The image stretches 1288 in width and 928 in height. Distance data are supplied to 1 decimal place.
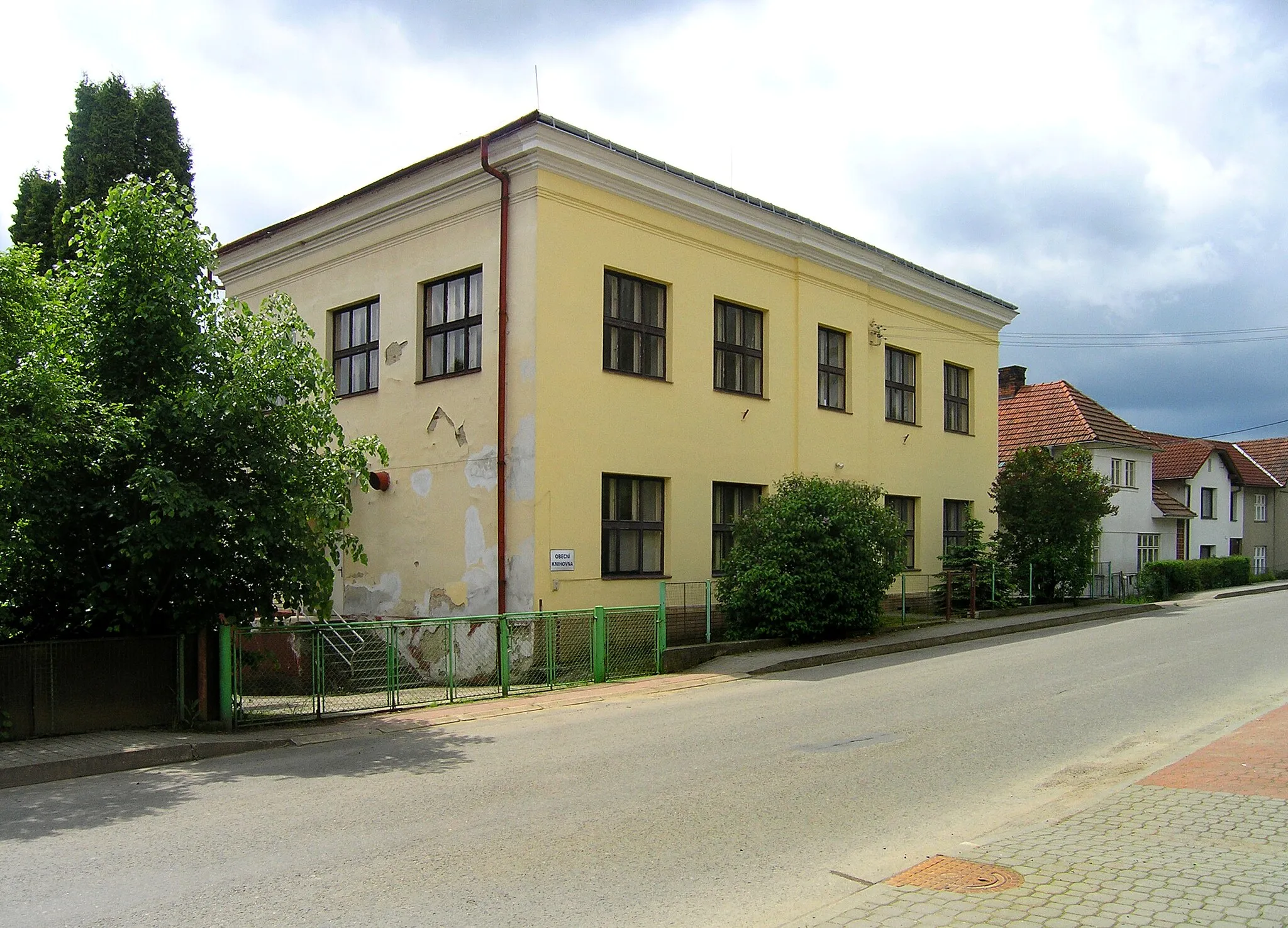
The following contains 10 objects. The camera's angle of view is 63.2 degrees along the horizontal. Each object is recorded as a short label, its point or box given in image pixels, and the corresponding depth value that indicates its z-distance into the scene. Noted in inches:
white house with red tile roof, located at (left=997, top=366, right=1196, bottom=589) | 1464.1
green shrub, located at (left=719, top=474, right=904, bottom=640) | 708.0
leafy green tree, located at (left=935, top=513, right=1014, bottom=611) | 981.2
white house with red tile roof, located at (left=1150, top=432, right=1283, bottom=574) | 1873.8
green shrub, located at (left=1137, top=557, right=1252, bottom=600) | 1409.9
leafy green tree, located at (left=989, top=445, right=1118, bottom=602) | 1040.8
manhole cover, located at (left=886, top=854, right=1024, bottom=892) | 219.1
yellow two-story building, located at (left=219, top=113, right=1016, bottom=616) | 674.2
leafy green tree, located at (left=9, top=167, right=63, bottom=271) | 1008.2
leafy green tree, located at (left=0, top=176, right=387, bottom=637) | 445.1
